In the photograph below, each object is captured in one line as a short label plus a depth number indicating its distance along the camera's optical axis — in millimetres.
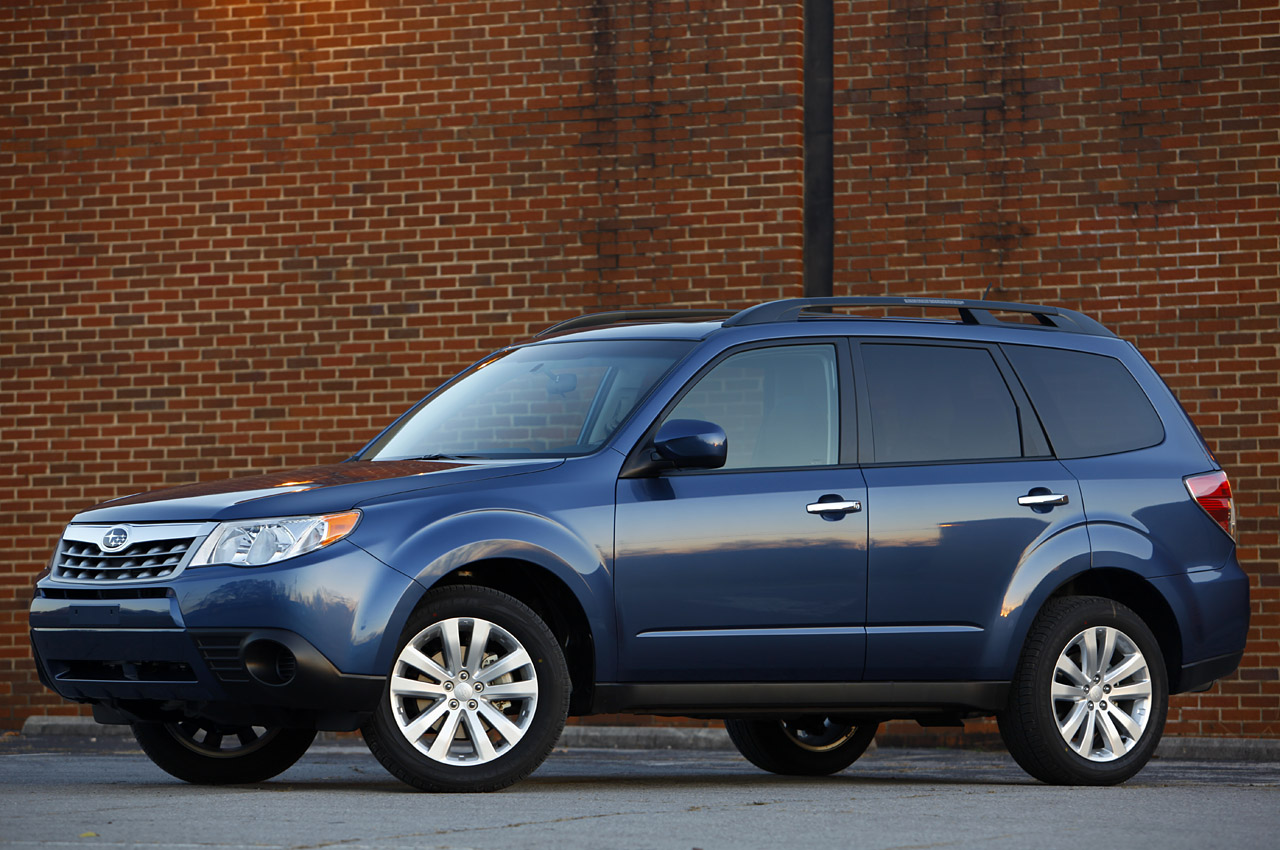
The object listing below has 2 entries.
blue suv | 13805
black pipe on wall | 25812
